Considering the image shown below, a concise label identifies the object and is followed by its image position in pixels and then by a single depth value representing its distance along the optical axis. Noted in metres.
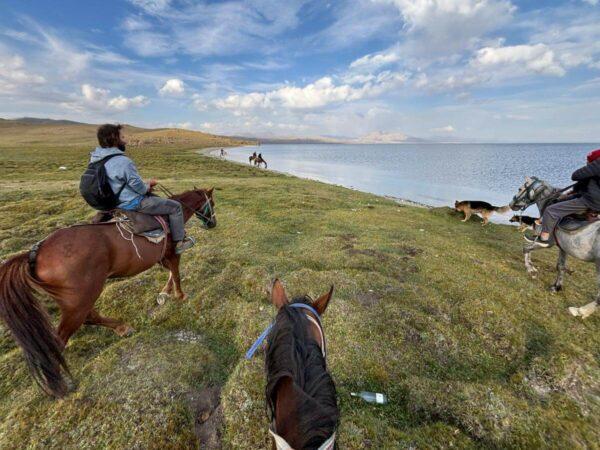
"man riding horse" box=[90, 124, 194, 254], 5.09
